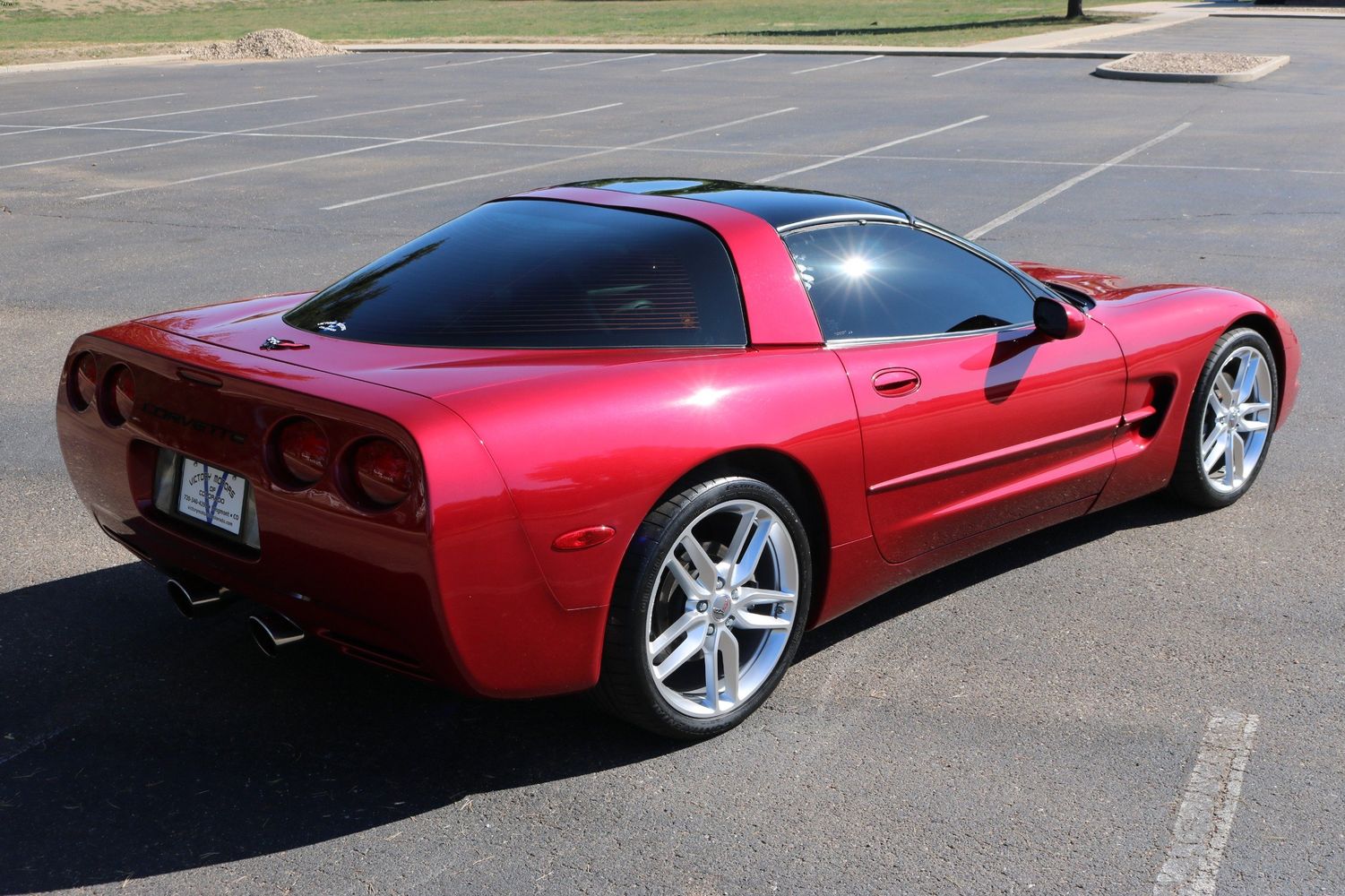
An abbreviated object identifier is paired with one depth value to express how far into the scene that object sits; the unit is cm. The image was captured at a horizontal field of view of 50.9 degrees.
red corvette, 325
